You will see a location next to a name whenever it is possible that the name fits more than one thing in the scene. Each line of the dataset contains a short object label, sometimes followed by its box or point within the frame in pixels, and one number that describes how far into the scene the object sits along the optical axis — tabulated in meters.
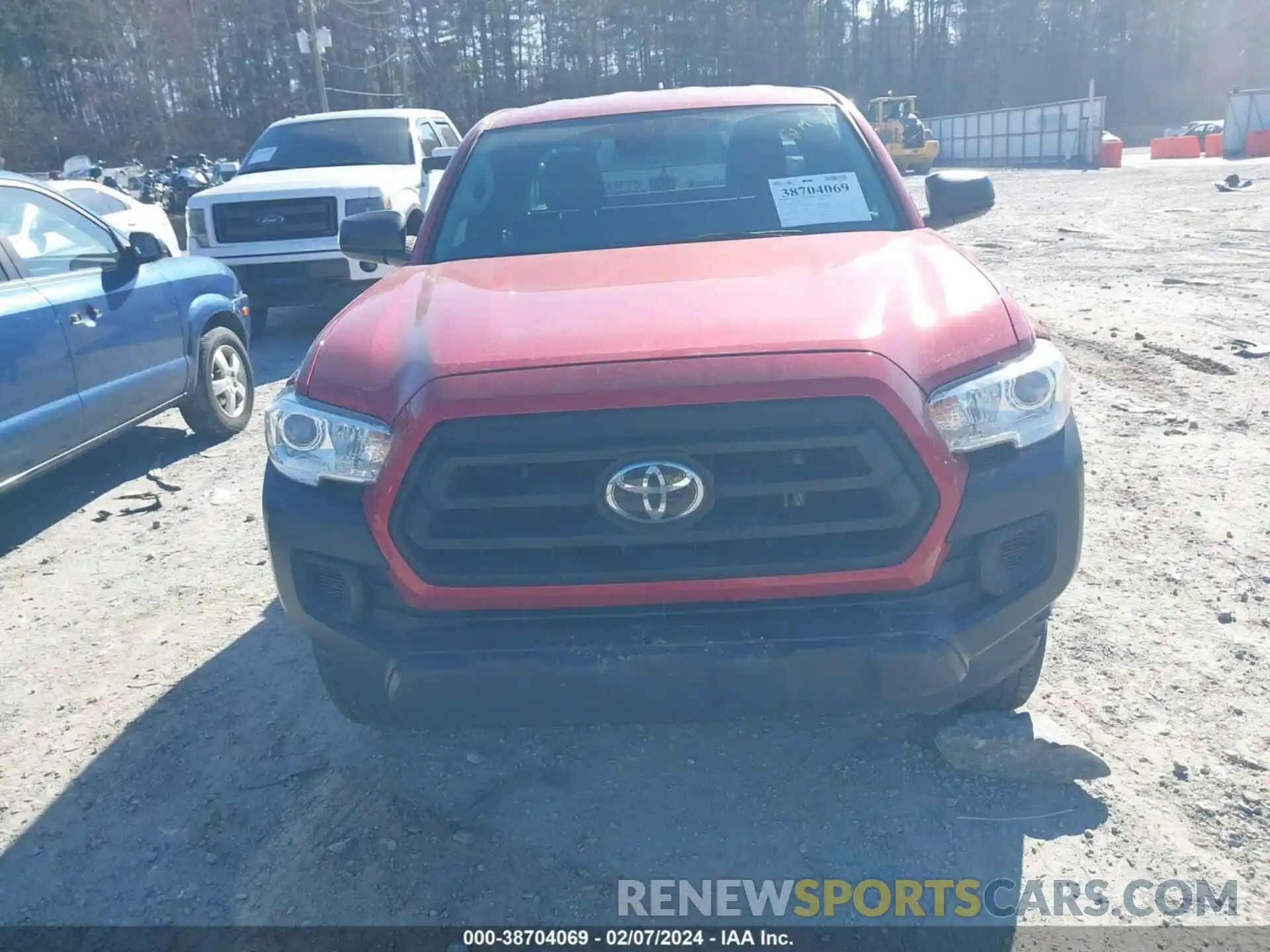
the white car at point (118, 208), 11.19
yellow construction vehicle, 35.56
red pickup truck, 2.38
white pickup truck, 8.99
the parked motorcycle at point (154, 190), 21.58
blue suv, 4.82
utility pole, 34.44
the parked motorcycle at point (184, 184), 21.19
